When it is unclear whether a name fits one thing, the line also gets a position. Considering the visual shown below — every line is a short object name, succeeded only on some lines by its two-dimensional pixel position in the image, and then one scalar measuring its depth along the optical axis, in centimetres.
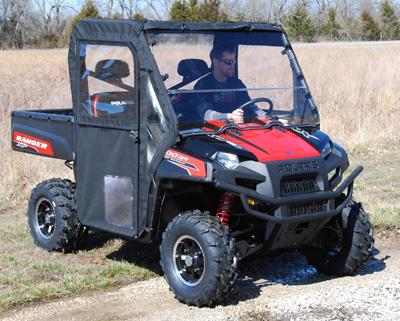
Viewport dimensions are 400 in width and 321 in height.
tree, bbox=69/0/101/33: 4599
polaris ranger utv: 522
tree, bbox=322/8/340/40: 5907
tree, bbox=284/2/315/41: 5011
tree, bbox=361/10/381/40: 6003
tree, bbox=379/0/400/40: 5847
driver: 579
